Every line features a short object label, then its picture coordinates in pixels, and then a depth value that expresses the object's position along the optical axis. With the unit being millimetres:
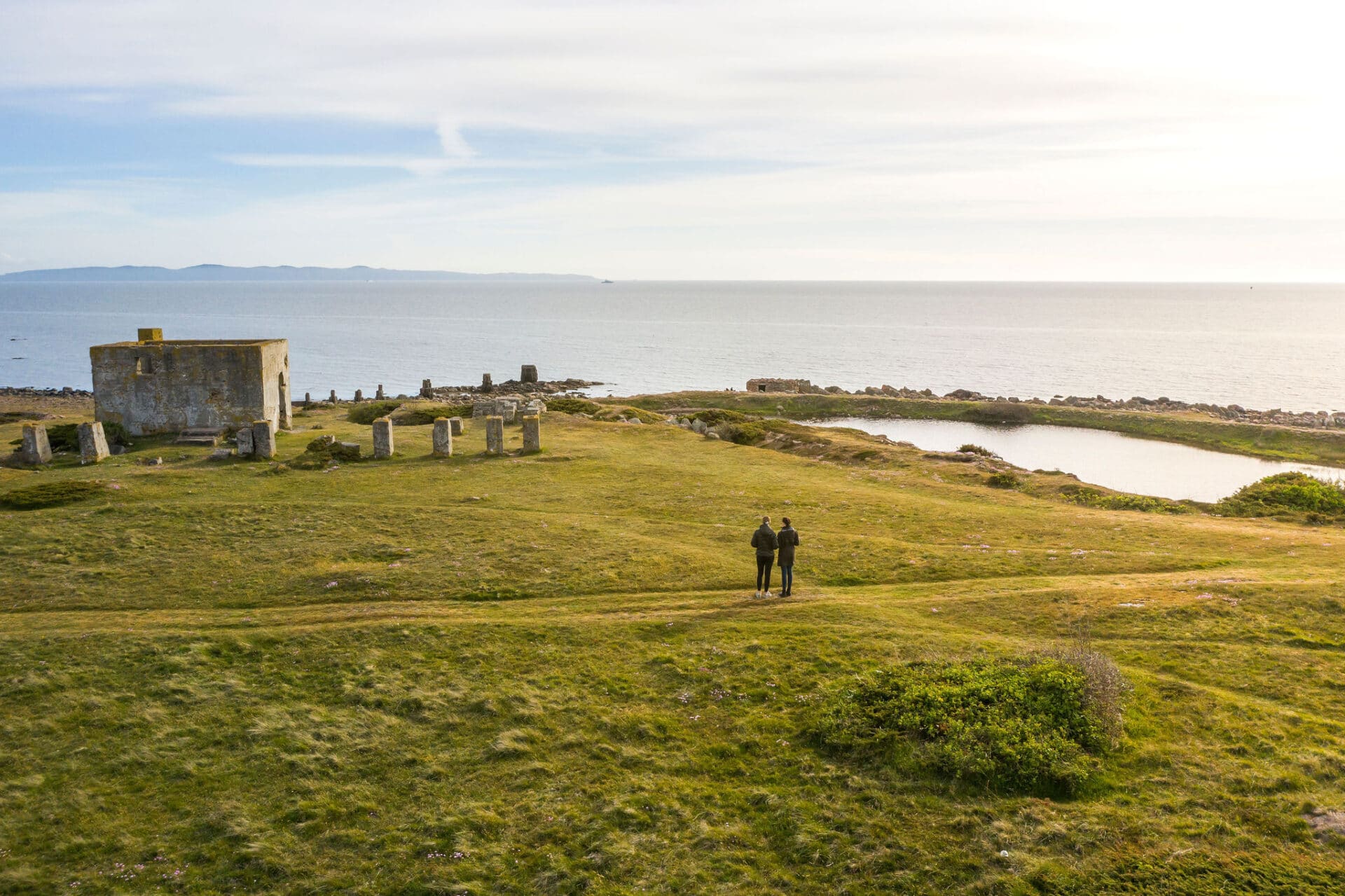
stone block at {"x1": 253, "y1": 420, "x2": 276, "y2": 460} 36719
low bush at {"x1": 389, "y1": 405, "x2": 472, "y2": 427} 50781
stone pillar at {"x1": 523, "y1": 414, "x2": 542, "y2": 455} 40438
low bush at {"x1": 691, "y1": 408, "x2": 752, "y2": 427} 54312
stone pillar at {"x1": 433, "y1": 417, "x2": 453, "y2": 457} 38750
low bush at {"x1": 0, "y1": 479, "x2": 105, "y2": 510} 28906
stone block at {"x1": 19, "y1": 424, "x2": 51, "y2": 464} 35000
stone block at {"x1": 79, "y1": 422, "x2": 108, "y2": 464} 35500
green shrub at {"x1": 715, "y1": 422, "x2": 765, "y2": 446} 50312
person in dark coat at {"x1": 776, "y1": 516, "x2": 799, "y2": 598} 22031
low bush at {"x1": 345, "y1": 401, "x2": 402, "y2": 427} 53562
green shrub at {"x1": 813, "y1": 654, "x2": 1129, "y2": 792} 14047
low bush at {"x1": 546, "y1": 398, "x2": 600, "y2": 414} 56750
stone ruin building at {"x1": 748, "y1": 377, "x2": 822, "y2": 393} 96562
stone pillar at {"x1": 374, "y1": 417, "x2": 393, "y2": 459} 38406
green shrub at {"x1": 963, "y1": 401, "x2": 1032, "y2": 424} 80812
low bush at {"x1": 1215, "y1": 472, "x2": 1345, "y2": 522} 33750
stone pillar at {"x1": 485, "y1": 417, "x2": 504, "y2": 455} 39469
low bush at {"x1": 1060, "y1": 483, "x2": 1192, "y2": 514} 35406
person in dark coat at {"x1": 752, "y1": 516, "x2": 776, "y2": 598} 21938
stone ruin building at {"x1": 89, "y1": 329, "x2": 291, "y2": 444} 41281
